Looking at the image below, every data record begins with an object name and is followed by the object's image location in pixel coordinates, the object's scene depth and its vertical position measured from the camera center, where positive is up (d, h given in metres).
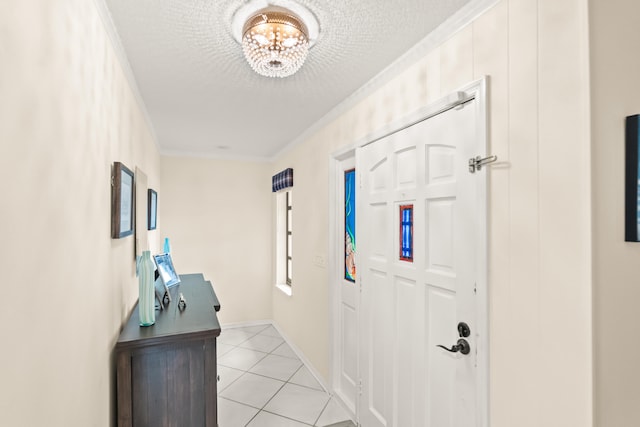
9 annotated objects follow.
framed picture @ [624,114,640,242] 0.90 +0.10
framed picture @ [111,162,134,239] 1.59 +0.07
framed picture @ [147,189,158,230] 2.97 +0.05
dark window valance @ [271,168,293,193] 3.88 +0.45
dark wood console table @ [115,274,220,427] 1.59 -0.82
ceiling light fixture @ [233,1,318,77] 1.44 +0.82
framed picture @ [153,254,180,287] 2.43 -0.44
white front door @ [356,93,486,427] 1.46 -0.31
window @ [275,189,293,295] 4.70 -0.37
